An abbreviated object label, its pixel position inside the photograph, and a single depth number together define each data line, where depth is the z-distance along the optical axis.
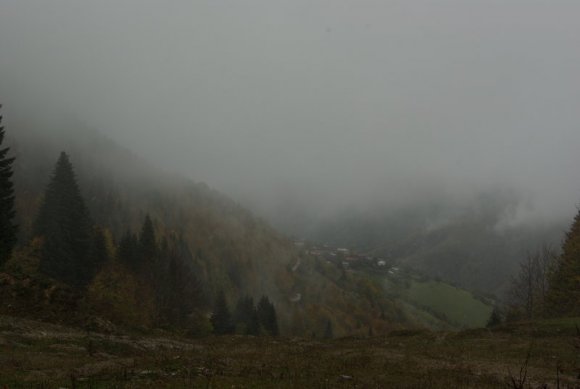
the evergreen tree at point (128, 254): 69.38
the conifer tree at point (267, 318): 102.42
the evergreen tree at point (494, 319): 71.87
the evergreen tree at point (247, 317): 93.39
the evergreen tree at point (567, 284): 62.31
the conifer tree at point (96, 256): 65.50
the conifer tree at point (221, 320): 85.88
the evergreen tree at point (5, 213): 38.12
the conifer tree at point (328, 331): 135.77
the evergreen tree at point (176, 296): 67.44
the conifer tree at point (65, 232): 61.78
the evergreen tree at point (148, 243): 72.94
